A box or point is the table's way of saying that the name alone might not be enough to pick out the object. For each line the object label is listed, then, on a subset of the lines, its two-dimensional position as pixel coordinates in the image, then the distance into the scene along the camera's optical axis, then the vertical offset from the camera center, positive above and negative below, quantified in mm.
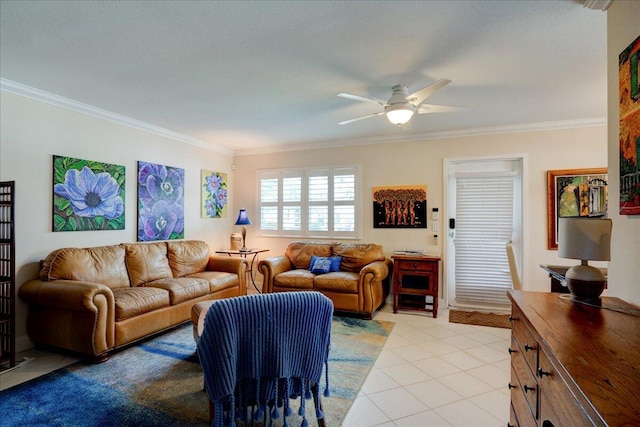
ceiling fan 2848 +959
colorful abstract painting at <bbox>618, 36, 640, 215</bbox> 1434 +388
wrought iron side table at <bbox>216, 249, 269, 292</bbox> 5152 -590
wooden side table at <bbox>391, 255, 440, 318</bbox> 4277 -860
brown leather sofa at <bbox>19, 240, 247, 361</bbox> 2859 -778
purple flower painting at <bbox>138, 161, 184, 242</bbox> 4320 +174
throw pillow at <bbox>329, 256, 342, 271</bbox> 4678 -661
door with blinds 4488 -154
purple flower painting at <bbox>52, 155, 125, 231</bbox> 3428 +214
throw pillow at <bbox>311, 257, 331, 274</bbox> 4598 -691
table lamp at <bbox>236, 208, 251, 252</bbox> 5359 -92
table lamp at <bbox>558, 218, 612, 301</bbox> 1532 -155
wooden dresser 747 -395
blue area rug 2113 -1272
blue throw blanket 1616 -685
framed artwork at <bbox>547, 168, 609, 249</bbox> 4074 +283
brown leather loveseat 4141 -781
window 5254 +217
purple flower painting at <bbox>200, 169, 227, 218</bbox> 5351 +346
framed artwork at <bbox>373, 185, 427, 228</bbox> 4805 +133
